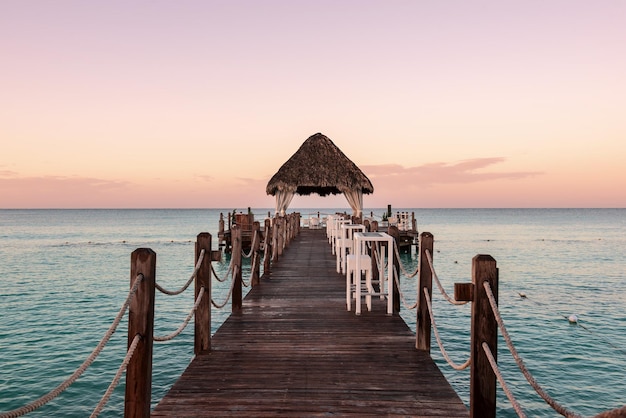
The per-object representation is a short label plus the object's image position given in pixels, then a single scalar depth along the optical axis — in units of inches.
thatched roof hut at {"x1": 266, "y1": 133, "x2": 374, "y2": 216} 933.2
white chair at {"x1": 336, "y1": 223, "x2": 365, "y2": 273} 385.0
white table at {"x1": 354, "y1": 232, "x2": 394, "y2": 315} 252.7
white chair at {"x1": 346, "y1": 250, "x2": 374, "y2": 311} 263.6
